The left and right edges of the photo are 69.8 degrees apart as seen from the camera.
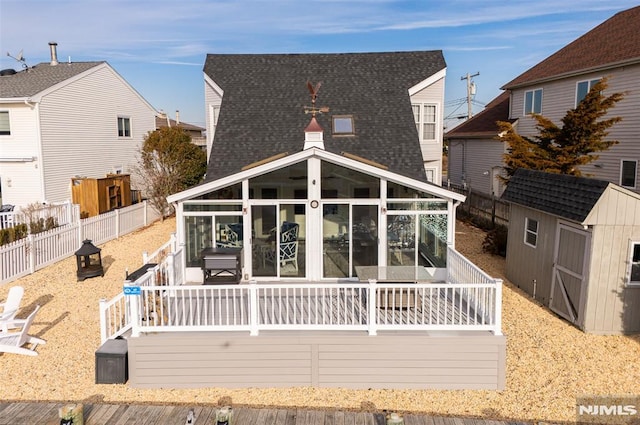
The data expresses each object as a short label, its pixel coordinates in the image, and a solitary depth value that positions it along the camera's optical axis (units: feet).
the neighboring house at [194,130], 154.73
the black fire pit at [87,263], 43.60
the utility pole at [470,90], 132.36
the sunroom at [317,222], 35.42
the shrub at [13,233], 45.93
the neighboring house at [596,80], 57.98
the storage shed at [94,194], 68.33
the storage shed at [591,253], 31.32
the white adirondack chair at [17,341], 28.43
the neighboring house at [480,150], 85.61
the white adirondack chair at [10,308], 29.17
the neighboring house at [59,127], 65.87
